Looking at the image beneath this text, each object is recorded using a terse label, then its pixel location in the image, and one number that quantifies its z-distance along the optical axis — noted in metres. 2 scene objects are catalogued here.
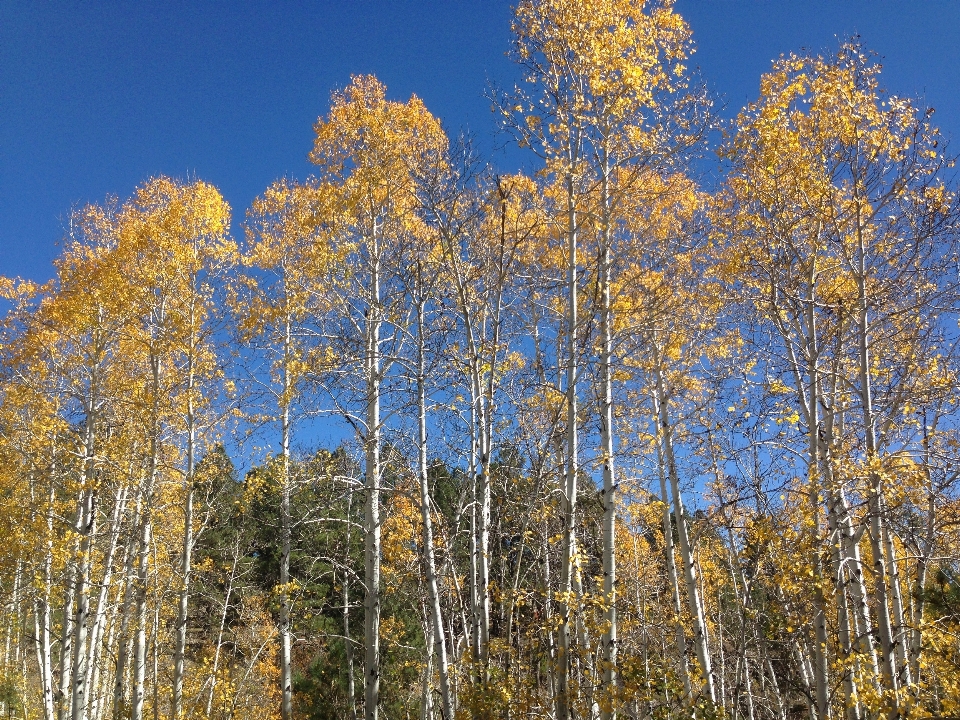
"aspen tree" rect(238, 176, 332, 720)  9.23
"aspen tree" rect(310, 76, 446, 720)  7.83
